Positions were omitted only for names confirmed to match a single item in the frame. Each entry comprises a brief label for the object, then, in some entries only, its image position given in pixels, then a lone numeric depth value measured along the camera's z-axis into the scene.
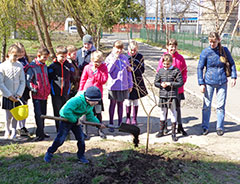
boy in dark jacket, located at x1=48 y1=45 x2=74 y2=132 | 5.47
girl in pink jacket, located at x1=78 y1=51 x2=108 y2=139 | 5.51
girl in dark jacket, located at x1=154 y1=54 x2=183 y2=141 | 5.50
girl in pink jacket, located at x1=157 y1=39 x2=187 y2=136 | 5.81
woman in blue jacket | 5.84
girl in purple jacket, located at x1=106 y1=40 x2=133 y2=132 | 5.85
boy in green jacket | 3.88
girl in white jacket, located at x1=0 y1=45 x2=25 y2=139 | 5.13
